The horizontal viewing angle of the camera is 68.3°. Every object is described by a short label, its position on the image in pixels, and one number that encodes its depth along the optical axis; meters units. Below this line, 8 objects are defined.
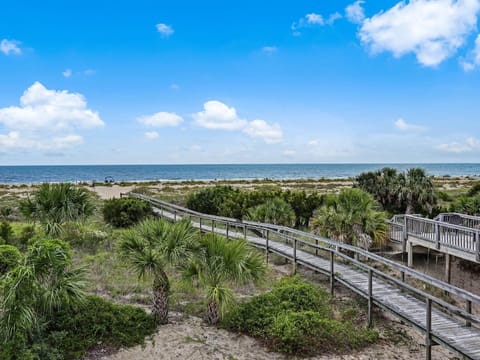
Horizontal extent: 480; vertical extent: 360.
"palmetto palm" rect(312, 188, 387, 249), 11.32
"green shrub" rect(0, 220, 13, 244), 11.62
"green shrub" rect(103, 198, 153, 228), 16.66
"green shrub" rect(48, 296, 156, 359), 5.55
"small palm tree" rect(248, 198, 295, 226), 14.91
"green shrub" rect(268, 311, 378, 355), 5.79
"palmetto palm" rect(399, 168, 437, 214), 17.78
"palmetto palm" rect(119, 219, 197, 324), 6.10
